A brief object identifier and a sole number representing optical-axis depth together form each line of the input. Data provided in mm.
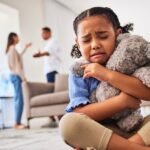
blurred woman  3839
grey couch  3309
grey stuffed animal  865
